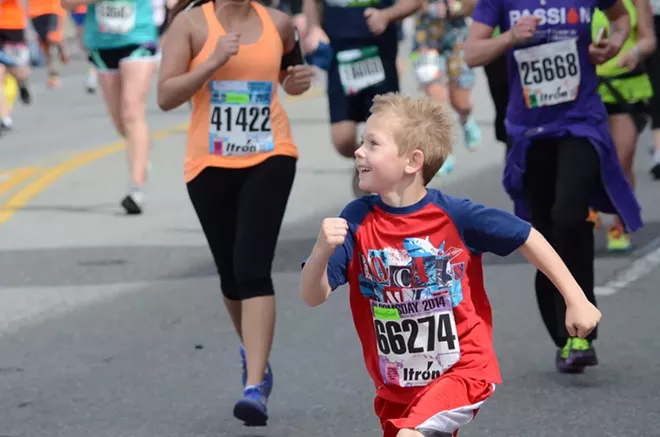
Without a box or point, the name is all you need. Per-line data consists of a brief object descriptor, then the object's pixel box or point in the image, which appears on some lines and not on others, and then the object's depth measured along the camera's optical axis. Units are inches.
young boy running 332.9
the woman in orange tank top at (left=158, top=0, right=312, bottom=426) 453.4
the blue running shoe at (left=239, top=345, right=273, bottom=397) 451.7
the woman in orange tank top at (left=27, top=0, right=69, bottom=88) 1572.5
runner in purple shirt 495.4
